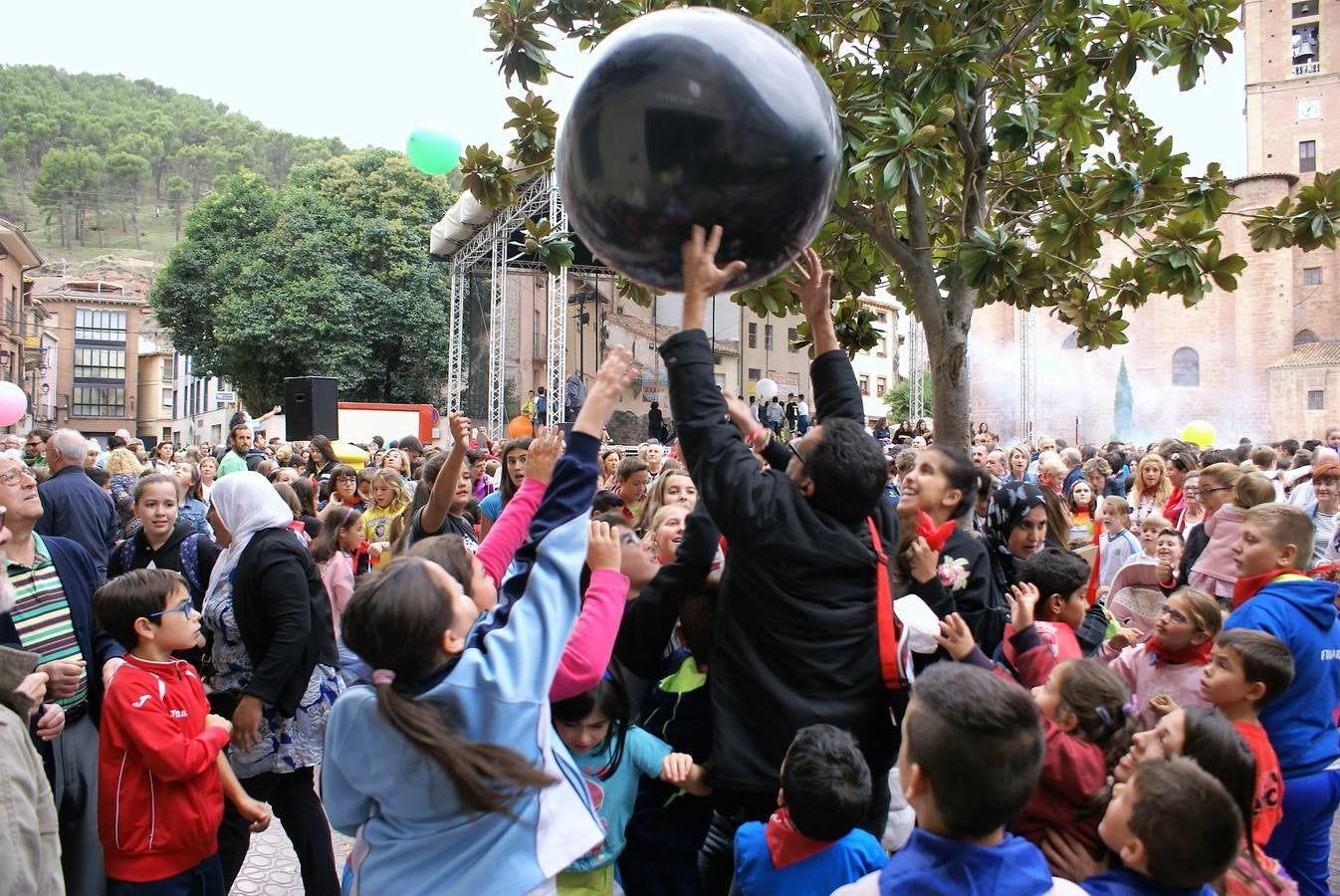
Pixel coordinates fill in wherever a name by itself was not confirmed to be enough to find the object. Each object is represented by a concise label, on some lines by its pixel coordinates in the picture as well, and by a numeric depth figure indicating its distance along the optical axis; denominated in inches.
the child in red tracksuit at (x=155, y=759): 118.1
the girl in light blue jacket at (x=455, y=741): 70.3
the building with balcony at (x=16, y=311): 1475.1
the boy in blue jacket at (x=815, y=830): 86.1
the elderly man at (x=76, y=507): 222.7
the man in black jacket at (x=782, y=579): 91.7
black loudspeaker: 557.9
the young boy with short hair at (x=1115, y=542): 244.8
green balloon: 368.8
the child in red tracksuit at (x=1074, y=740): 95.0
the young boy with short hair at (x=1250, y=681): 110.6
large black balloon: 81.9
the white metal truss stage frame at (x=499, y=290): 742.6
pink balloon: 455.5
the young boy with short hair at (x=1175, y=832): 69.6
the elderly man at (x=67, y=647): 119.7
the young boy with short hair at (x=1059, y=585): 134.5
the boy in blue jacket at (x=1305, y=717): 124.9
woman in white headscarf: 136.3
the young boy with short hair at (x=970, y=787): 66.4
